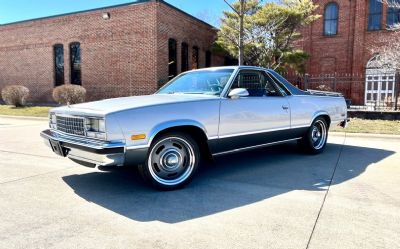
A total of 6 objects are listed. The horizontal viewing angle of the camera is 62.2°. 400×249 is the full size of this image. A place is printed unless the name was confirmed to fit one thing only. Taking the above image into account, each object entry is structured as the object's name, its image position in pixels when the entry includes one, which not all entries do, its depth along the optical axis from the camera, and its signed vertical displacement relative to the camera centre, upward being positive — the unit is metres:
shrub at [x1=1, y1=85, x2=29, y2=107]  18.31 -0.37
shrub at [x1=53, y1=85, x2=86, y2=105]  16.67 -0.26
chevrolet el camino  3.90 -0.45
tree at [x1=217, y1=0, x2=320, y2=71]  16.27 +3.07
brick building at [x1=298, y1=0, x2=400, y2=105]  22.00 +3.60
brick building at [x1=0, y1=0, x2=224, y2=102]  16.48 +2.24
